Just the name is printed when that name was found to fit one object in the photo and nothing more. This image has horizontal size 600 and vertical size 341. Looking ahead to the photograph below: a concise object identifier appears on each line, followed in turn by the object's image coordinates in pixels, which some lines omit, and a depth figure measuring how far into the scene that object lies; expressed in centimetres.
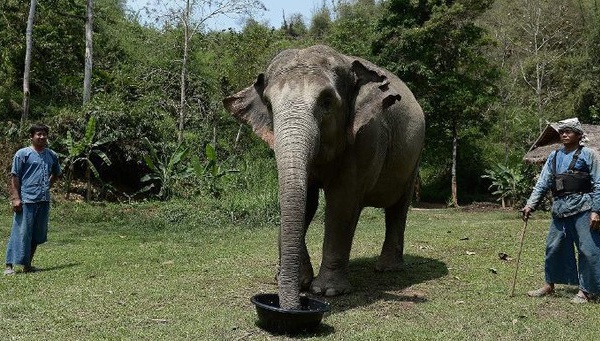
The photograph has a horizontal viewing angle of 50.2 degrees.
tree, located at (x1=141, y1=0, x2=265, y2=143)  2253
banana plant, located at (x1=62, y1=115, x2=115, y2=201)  1803
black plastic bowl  501
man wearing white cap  663
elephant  527
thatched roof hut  1870
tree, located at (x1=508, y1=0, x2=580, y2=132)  3262
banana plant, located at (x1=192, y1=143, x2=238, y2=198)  1873
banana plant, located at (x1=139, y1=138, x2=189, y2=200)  1902
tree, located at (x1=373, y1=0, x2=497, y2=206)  2567
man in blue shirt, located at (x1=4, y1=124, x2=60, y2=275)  825
